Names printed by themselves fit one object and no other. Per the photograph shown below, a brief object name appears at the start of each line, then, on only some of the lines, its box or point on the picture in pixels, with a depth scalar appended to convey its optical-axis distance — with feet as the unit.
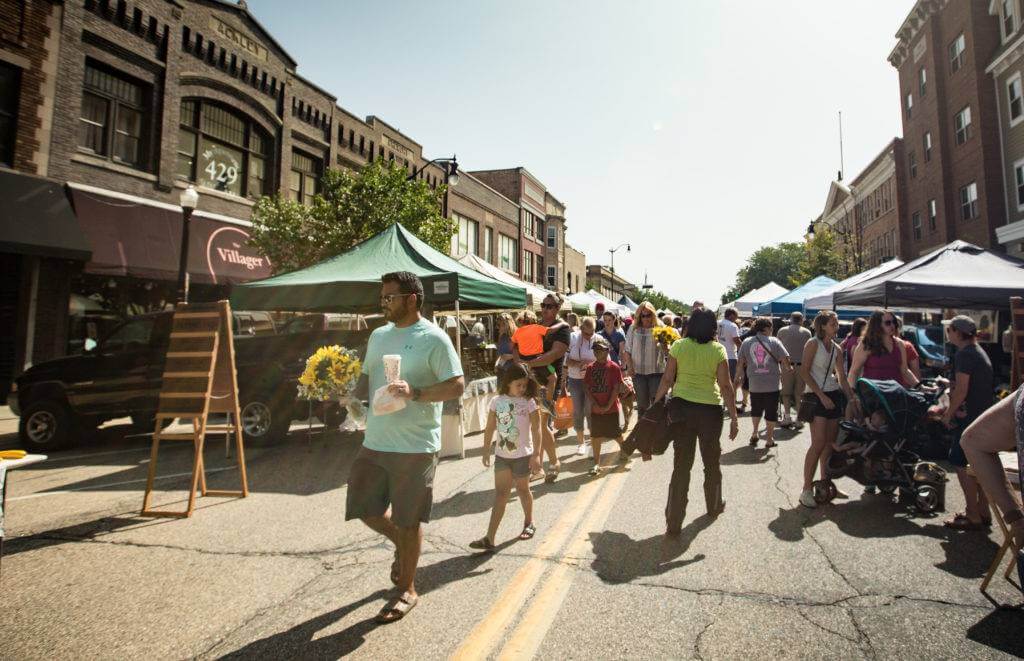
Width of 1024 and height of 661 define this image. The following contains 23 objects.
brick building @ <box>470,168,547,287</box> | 136.56
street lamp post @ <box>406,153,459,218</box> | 65.85
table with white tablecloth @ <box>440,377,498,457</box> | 25.67
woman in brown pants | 15.79
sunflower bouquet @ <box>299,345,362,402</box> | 22.93
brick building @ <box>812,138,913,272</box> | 110.52
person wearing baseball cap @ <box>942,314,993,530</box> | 16.63
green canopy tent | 27.76
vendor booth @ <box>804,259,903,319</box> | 43.98
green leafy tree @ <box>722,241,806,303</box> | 276.41
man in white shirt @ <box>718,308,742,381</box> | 34.06
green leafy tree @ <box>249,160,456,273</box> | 50.90
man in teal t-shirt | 10.77
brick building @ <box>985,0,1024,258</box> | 73.41
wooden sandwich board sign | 18.47
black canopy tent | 32.71
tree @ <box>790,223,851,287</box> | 138.62
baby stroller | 16.88
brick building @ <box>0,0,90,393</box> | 41.96
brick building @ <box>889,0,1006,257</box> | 79.41
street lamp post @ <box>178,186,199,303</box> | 41.32
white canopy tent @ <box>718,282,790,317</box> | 85.15
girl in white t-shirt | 14.03
